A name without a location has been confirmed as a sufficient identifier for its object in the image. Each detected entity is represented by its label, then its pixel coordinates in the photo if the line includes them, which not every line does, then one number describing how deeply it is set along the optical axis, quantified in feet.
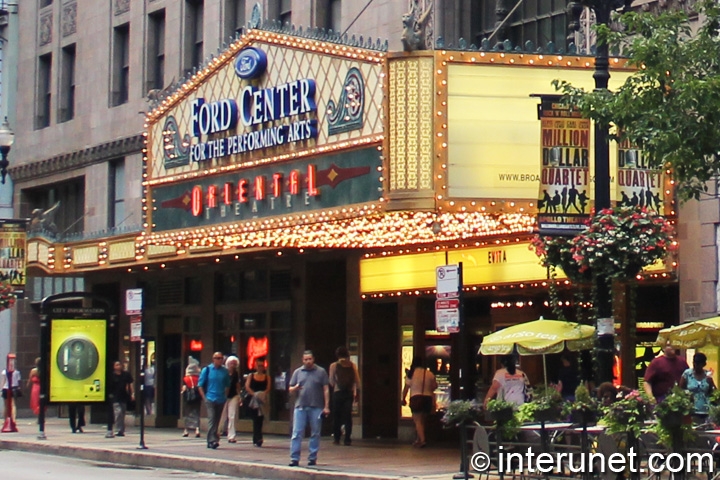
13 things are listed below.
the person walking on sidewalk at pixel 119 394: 102.27
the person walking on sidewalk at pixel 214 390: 87.45
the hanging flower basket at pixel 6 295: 115.96
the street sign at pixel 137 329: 88.22
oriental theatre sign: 74.90
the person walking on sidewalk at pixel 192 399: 100.73
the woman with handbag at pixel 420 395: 88.22
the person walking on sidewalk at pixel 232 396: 92.79
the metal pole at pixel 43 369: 100.17
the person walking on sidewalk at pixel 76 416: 108.81
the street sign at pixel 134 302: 87.61
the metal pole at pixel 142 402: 86.74
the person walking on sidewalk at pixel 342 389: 92.89
